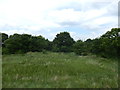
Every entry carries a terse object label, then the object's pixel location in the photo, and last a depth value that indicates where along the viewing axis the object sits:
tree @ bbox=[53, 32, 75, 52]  21.98
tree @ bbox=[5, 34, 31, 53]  14.84
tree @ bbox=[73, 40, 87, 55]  14.88
